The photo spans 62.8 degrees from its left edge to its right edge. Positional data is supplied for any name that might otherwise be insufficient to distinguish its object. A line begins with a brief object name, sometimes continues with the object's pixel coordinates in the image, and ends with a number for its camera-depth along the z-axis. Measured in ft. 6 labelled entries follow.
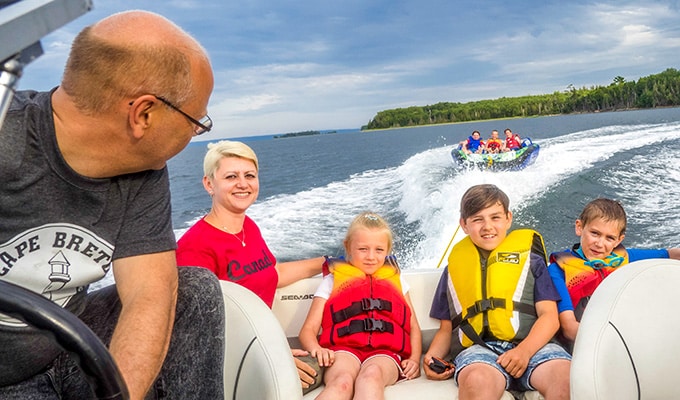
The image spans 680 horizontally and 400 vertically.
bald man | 4.01
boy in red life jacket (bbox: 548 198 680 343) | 8.17
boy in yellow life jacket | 6.57
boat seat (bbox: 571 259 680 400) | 5.38
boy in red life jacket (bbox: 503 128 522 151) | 45.44
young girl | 7.13
